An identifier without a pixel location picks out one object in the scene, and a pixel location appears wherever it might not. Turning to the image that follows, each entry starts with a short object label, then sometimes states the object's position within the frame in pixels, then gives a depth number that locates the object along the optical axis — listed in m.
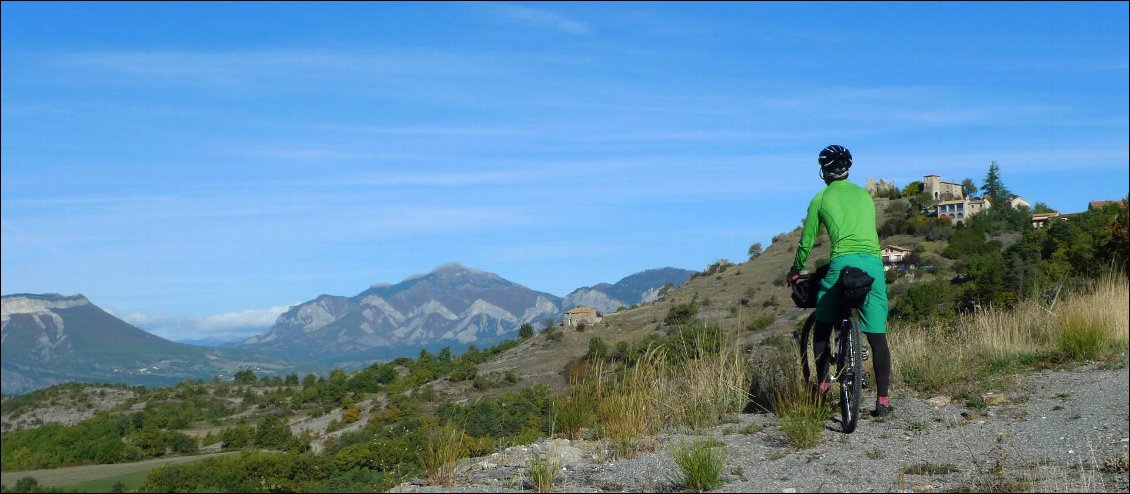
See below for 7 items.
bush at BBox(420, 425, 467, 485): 6.28
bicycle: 7.02
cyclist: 7.16
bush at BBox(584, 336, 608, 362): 9.32
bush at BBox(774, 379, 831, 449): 6.86
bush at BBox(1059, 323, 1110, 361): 10.33
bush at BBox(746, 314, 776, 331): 50.86
